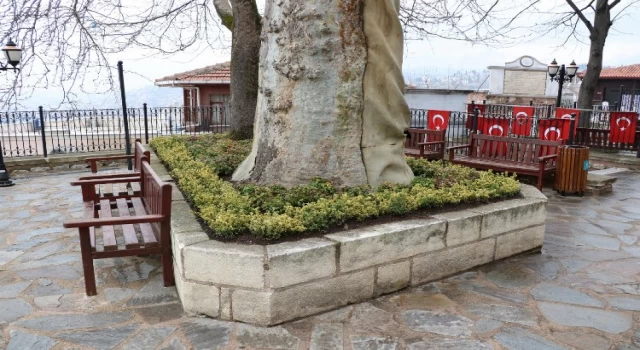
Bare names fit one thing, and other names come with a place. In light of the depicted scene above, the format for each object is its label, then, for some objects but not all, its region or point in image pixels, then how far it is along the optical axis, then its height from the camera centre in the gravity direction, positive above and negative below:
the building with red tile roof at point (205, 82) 20.86 +0.82
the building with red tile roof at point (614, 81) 31.42 +1.60
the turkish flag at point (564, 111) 12.86 -0.21
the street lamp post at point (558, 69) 14.50 +1.06
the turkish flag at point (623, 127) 11.25 -0.53
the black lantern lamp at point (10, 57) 8.38 +0.75
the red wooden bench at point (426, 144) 8.72 -0.79
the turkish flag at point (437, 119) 11.89 -0.41
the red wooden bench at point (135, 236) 3.60 -1.13
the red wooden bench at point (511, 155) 7.59 -0.88
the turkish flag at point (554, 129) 9.85 -0.53
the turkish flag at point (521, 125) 12.13 -0.58
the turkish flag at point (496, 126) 11.23 -0.55
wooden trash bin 7.57 -1.04
